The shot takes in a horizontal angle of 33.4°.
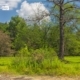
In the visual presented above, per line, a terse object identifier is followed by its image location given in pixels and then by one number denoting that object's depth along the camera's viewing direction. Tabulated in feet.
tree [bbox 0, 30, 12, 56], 41.16
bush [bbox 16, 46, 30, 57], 30.43
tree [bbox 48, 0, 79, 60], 38.52
